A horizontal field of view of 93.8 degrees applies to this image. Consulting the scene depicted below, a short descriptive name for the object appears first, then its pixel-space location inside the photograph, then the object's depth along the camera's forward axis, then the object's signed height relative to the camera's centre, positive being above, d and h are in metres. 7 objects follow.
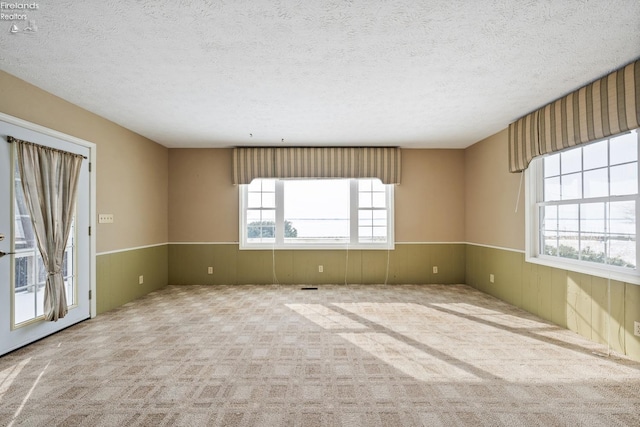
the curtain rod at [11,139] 2.93 +0.74
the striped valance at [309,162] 5.85 +1.00
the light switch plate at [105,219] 4.17 -0.08
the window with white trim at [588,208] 2.95 +0.05
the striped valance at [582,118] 2.73 +1.04
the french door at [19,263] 2.88 -0.51
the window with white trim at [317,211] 6.09 +0.04
